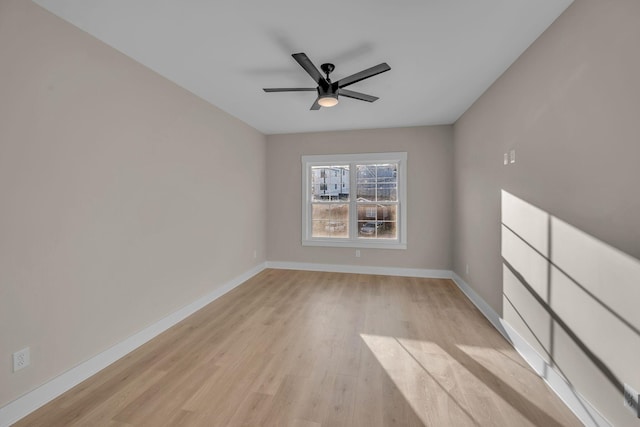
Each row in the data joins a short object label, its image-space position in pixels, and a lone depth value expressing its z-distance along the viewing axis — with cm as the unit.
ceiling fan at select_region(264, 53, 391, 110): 230
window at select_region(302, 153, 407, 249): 508
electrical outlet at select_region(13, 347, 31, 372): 173
